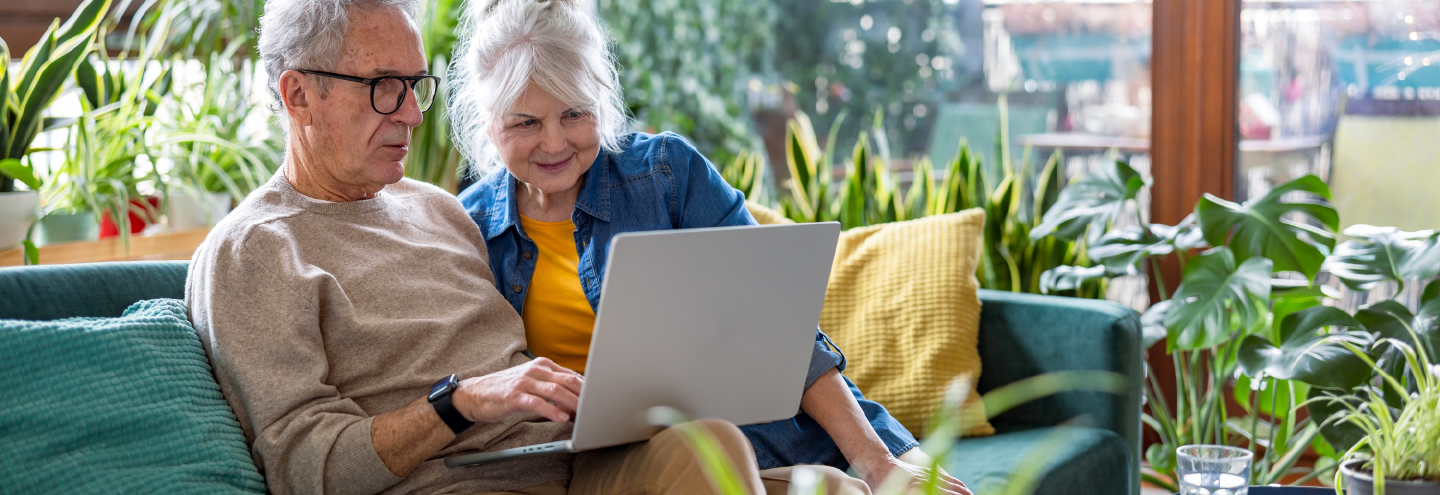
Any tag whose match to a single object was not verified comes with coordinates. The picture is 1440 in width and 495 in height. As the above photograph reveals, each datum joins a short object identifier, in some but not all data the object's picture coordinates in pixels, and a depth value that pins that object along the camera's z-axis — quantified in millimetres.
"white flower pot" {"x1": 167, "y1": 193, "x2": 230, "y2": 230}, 2250
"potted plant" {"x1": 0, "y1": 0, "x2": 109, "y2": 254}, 1787
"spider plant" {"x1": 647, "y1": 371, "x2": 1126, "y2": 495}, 766
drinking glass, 1395
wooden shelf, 1937
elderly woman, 1543
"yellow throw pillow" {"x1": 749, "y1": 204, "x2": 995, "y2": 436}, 2051
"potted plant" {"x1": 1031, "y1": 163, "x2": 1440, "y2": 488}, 1971
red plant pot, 2201
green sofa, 1847
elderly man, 1252
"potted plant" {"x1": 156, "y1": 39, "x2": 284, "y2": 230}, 2131
